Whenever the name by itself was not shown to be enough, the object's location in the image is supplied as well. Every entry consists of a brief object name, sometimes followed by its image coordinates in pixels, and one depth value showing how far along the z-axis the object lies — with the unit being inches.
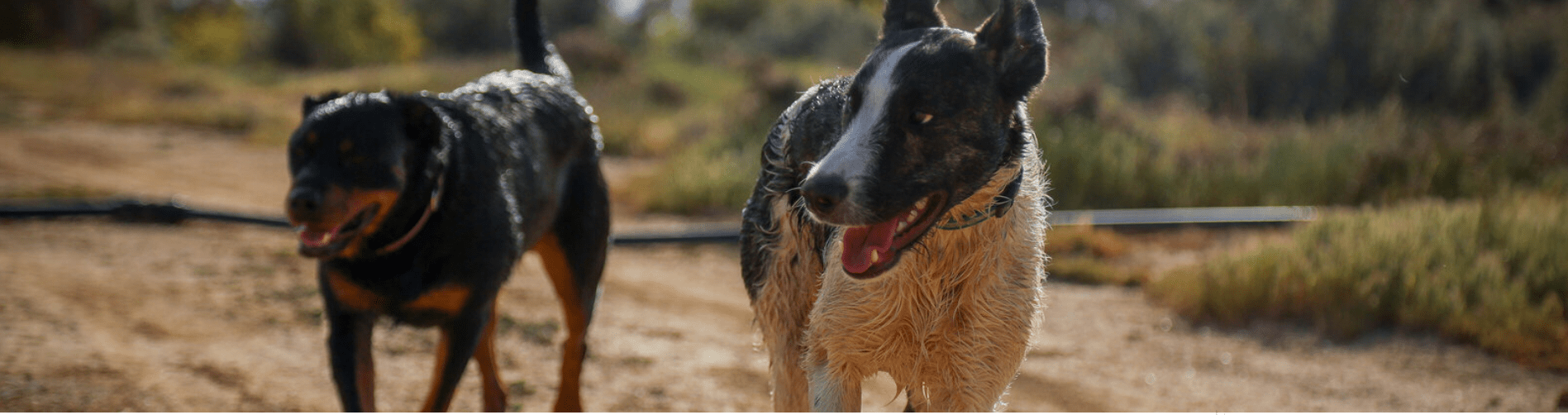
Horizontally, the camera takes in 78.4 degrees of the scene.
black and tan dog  118.3
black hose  289.1
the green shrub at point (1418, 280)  211.8
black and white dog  90.4
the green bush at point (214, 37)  1230.3
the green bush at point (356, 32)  1149.7
